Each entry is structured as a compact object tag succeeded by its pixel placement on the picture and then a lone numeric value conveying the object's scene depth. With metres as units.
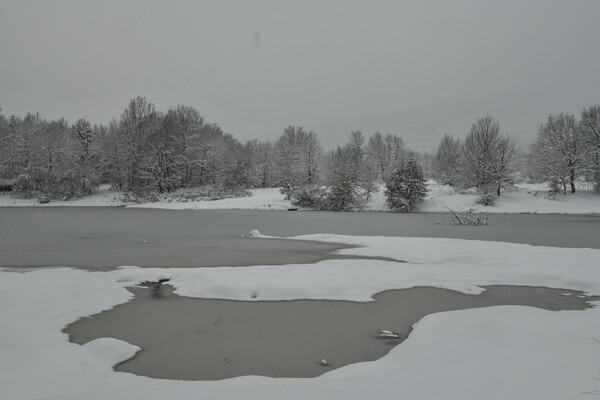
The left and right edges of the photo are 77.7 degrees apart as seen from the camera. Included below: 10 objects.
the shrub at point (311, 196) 40.91
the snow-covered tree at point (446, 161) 55.94
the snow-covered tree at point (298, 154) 56.12
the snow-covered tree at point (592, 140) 37.84
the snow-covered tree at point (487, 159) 39.66
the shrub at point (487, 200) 36.69
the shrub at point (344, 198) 39.19
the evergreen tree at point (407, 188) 36.15
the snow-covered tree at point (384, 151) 66.44
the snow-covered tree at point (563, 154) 38.63
